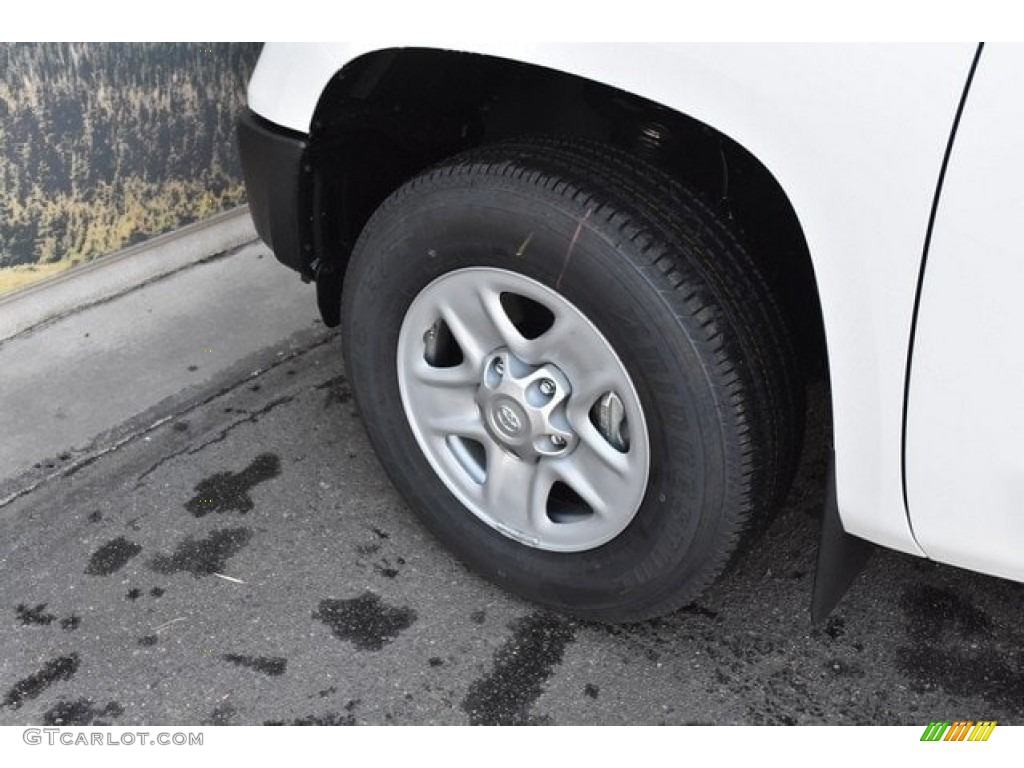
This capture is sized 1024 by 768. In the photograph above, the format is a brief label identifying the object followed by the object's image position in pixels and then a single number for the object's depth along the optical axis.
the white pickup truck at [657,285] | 1.34
